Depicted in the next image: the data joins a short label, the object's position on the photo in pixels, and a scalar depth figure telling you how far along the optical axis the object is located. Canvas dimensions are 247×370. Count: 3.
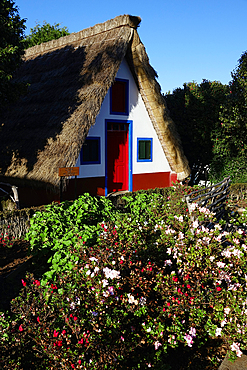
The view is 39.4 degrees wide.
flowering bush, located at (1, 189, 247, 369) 3.49
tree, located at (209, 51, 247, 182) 14.23
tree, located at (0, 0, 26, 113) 8.09
